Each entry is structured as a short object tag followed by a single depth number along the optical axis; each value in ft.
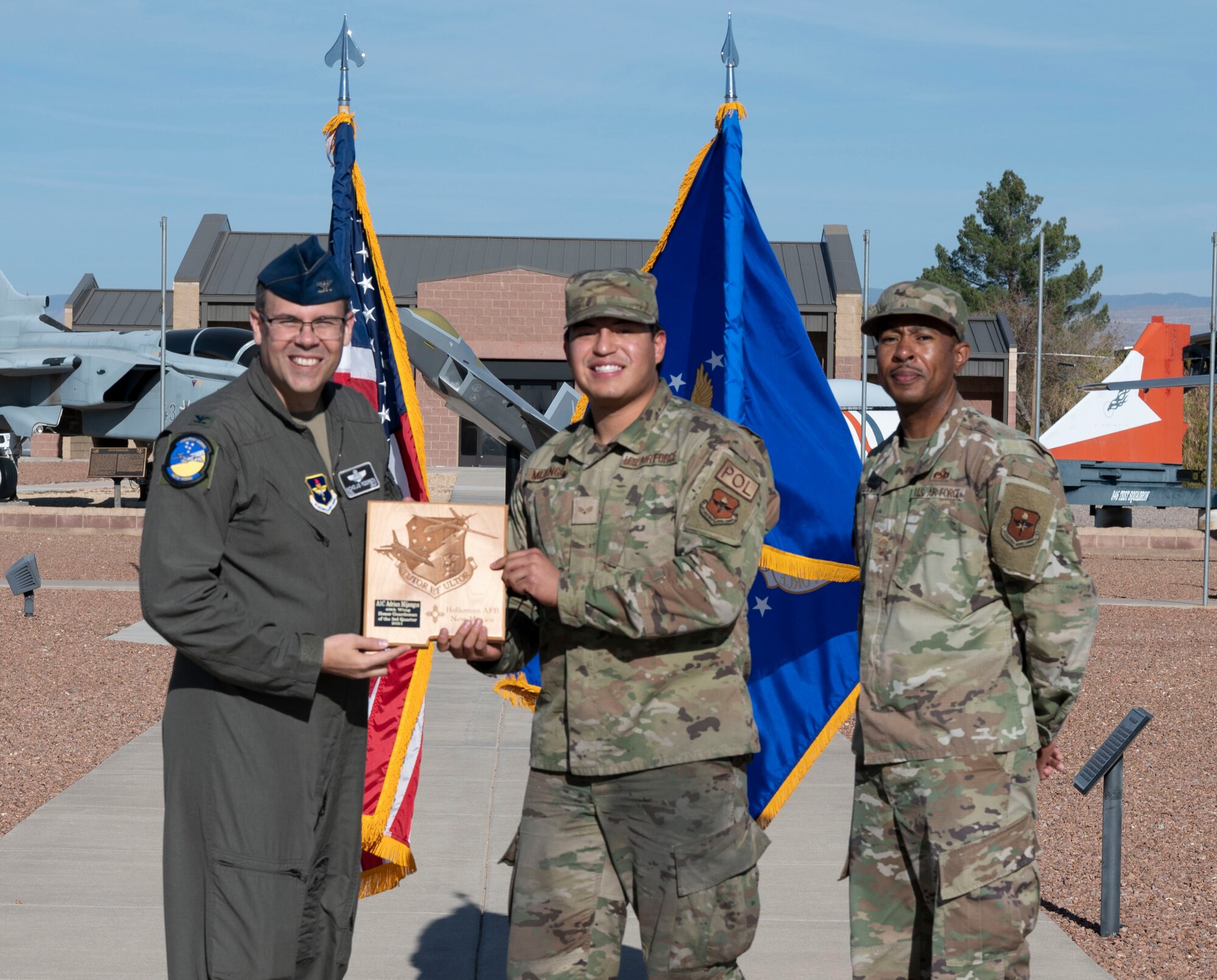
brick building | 149.48
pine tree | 210.18
